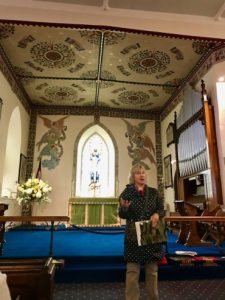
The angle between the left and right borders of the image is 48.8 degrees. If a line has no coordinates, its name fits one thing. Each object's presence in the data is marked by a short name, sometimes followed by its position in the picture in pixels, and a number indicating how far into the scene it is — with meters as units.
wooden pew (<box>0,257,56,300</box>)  1.65
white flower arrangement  6.45
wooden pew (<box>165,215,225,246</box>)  3.60
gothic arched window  10.33
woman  2.40
